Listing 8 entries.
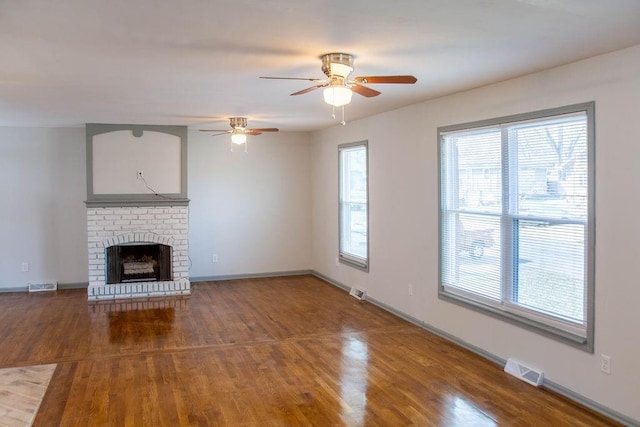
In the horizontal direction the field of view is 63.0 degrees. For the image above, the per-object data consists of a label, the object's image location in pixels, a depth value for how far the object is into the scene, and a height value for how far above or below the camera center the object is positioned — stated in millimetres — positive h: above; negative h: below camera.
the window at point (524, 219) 3707 -190
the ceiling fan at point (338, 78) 3375 +780
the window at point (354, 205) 7080 -121
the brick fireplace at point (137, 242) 7223 -631
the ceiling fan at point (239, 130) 6477 +842
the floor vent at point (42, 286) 7629 -1296
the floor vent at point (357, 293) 6991 -1316
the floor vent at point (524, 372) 3995 -1393
